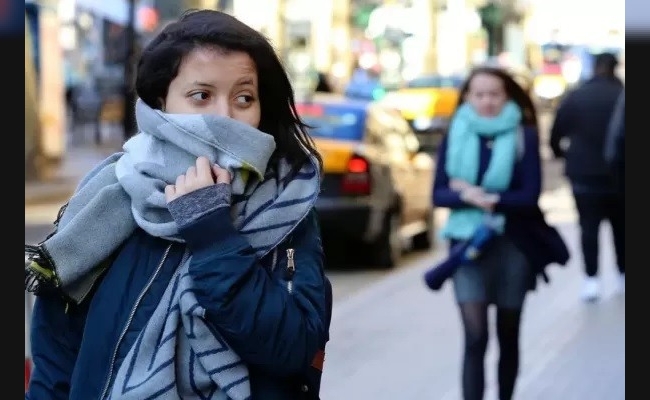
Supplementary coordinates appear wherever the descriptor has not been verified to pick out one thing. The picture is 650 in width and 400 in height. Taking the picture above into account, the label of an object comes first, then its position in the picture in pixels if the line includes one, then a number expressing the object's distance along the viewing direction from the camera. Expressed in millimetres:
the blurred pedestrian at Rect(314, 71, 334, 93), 23938
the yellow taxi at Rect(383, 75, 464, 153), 30219
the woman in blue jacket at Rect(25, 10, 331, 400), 2338
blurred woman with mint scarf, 6141
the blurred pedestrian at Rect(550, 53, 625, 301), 10922
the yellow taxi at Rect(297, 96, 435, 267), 12406
